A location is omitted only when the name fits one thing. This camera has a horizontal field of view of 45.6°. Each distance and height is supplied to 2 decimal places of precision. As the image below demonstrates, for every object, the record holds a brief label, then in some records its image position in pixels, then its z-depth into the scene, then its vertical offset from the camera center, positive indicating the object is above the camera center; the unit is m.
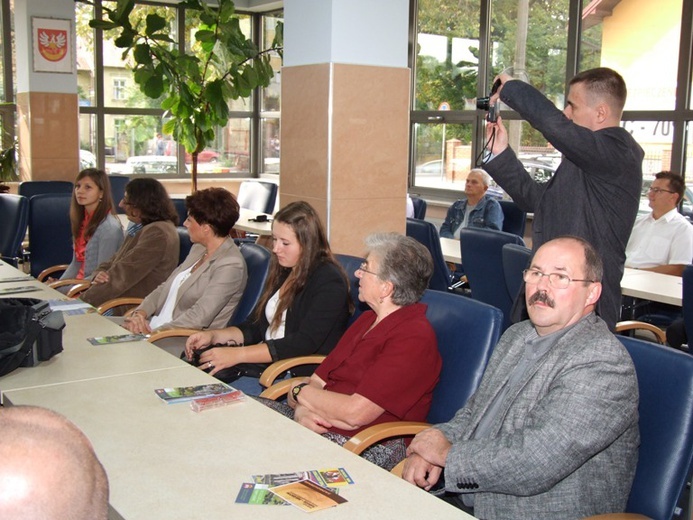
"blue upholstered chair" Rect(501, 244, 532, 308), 3.72 -0.51
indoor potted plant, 8.28 +0.74
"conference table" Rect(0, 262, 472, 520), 1.65 -0.72
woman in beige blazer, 3.73 -0.61
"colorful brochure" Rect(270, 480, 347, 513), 1.65 -0.71
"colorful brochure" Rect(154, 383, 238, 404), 2.32 -0.72
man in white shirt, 5.22 -0.50
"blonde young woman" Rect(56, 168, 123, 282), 4.95 -0.52
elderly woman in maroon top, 2.51 -0.68
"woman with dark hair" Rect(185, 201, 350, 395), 3.21 -0.65
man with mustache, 1.93 -0.65
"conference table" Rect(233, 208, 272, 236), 6.36 -0.66
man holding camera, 2.74 -0.05
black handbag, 2.53 -0.63
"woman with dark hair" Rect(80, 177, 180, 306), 4.39 -0.60
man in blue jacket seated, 6.44 -0.49
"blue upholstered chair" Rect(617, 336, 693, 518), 1.88 -0.64
